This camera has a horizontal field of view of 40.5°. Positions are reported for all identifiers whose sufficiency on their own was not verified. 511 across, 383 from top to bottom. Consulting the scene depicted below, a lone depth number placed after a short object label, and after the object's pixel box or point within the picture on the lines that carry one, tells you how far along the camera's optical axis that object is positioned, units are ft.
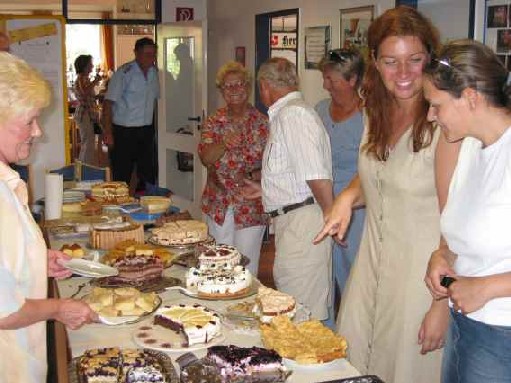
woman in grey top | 12.02
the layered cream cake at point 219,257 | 7.84
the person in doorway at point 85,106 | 26.27
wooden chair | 14.74
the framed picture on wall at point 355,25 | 14.38
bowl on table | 11.25
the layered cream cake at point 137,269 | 7.61
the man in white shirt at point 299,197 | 9.88
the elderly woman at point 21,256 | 5.17
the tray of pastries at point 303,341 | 5.43
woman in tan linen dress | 6.44
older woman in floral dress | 12.24
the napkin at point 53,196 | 10.90
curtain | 37.78
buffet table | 5.36
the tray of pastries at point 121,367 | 5.15
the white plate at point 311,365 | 5.36
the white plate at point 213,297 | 7.19
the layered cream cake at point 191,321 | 5.99
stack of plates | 12.19
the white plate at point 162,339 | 5.89
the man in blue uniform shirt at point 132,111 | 22.79
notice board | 18.66
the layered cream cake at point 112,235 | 9.25
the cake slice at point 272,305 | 6.41
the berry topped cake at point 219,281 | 7.28
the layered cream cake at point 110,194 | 12.19
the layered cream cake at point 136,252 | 8.34
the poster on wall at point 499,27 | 10.53
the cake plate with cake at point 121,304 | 6.55
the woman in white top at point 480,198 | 5.13
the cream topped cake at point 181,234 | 9.29
